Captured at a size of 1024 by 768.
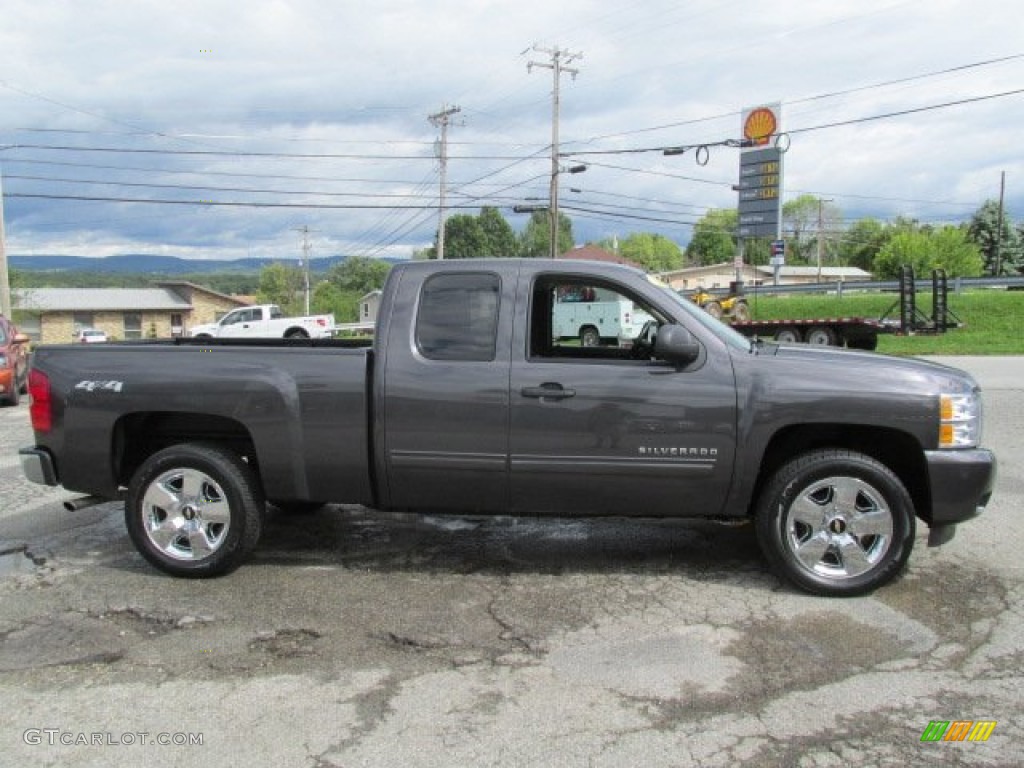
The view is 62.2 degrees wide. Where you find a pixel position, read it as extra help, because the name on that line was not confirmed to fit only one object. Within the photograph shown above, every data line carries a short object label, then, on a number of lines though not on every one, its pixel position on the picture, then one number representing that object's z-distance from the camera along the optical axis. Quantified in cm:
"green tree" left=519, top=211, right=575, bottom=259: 11712
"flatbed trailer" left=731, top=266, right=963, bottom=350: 2325
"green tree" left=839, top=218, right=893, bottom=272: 10912
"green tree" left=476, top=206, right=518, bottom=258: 11030
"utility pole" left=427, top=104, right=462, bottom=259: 4559
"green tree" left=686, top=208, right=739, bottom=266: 11556
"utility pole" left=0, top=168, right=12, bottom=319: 2733
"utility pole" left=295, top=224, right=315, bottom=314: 8110
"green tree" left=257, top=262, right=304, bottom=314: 11112
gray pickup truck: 439
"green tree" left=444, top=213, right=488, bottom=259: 10775
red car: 1315
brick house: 6531
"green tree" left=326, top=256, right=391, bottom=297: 13112
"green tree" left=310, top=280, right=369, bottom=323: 8475
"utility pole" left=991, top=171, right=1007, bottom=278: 6900
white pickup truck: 3481
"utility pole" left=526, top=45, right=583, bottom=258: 3759
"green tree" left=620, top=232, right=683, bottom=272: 13388
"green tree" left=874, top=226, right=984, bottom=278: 7113
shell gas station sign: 4138
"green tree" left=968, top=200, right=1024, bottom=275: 7406
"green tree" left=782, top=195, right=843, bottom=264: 11375
